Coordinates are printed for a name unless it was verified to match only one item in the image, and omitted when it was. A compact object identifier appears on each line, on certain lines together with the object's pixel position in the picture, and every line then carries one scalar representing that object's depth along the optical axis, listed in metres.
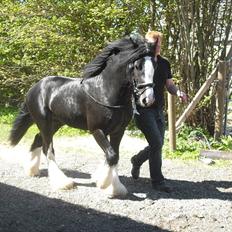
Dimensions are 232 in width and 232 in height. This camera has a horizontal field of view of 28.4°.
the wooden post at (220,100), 8.36
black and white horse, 5.04
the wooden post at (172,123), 7.91
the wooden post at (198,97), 8.33
